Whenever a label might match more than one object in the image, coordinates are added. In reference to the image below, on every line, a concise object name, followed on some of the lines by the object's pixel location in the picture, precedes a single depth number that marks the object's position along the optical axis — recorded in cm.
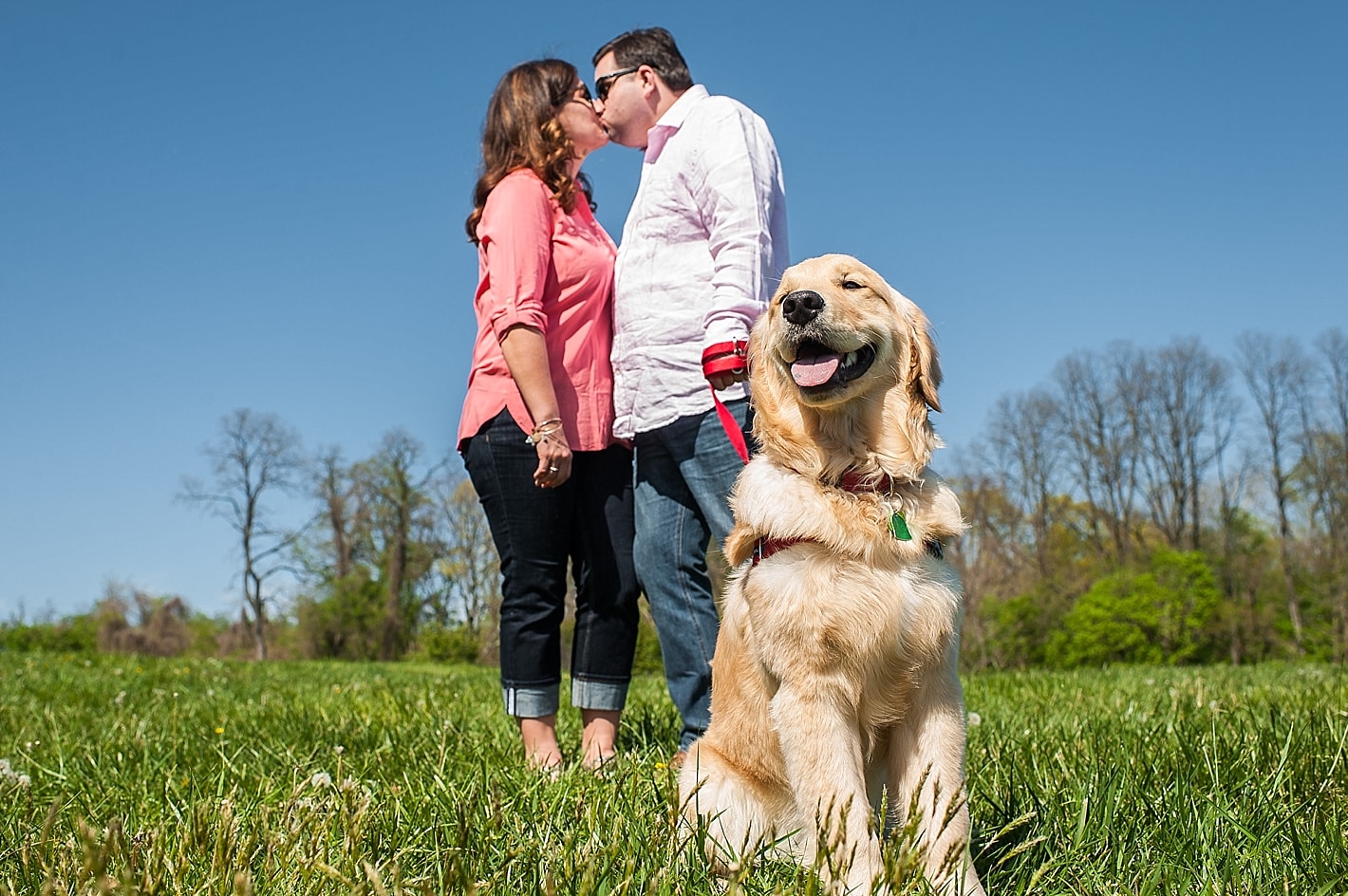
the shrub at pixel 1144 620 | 2509
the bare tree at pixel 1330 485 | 2942
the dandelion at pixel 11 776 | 303
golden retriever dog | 234
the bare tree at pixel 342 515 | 3581
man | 347
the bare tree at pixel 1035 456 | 3375
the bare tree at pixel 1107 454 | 3453
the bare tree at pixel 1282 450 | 2953
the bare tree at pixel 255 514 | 3472
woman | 366
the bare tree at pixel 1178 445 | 3447
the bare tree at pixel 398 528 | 3397
